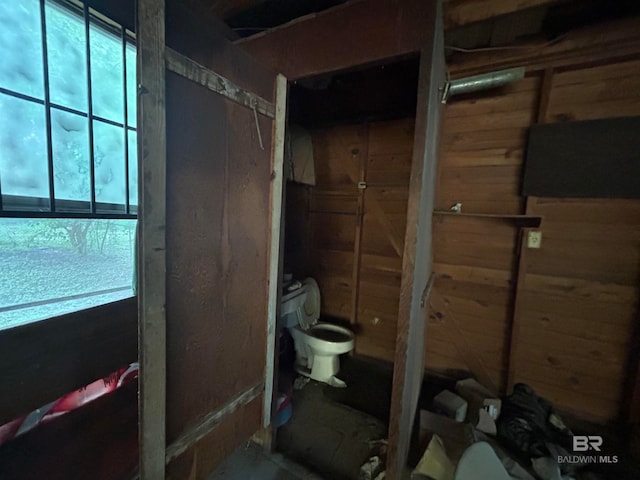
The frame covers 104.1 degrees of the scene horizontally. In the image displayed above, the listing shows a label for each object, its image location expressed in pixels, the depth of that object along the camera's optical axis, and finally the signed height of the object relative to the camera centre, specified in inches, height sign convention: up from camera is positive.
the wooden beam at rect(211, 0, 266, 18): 48.3 +41.9
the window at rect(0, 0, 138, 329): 38.9 +9.0
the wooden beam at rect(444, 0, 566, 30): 46.3 +42.9
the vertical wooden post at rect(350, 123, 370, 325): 92.3 -6.1
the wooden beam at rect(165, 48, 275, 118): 29.3 +18.4
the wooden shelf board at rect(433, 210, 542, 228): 64.8 +4.0
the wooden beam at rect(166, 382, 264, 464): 33.6 -31.7
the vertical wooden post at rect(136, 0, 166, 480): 26.5 -1.9
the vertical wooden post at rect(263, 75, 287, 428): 46.4 -3.9
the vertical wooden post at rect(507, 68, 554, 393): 64.1 -9.2
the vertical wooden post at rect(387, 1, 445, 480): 37.8 -1.8
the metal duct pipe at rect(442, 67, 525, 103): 58.8 +36.6
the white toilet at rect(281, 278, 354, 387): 79.3 -38.6
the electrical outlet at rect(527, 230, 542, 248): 67.4 -1.5
